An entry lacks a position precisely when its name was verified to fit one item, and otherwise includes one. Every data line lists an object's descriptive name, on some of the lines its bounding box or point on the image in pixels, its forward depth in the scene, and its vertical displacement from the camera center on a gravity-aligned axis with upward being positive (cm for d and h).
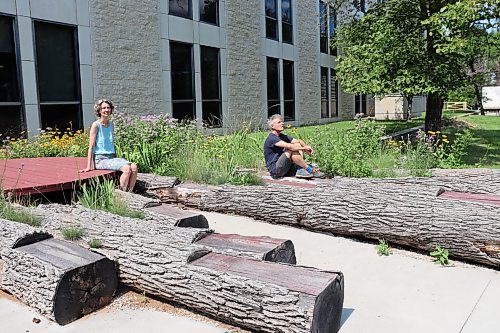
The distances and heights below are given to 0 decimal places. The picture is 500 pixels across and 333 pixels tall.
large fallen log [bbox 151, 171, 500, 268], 439 -105
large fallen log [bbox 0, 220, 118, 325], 326 -110
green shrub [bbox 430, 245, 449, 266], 444 -135
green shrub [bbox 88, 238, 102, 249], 390 -101
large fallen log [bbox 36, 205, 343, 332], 286 -110
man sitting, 700 -60
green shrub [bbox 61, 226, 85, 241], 412 -98
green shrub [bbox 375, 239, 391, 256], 474 -136
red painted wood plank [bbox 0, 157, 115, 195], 535 -70
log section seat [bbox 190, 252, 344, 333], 281 -104
